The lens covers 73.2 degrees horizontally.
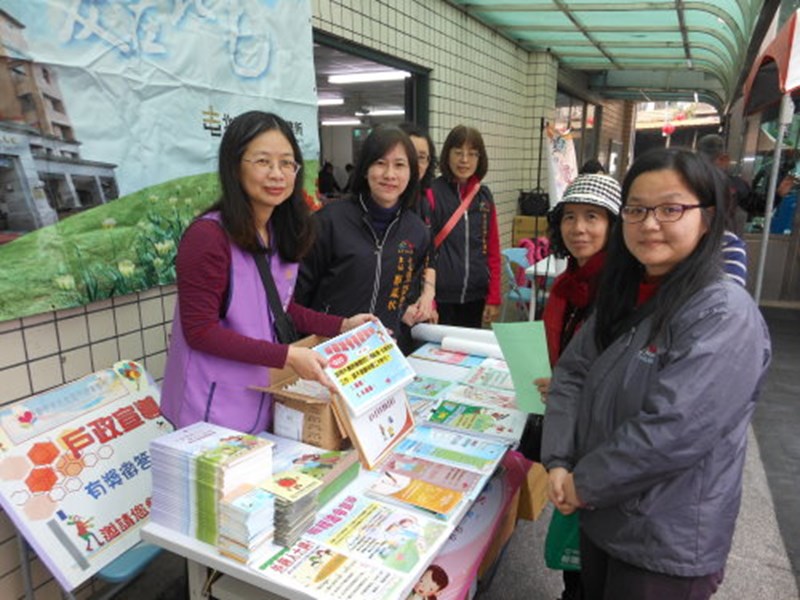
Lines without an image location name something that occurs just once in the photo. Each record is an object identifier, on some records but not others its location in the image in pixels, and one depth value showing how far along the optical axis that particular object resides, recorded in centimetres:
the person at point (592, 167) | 500
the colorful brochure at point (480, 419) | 169
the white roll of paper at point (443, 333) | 252
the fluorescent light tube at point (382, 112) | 1268
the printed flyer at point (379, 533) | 116
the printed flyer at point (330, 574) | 105
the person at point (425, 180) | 250
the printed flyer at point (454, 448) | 152
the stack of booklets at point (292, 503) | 116
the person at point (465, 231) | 295
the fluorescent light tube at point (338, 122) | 1427
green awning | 464
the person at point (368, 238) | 205
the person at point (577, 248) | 164
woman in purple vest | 139
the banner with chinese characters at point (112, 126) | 162
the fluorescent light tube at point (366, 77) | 733
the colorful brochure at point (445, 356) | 236
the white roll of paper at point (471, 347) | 240
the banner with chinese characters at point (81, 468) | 155
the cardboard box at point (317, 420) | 146
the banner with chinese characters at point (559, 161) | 419
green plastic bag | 169
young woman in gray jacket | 108
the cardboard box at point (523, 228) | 651
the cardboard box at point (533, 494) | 203
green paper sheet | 167
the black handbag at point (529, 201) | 622
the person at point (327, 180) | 918
